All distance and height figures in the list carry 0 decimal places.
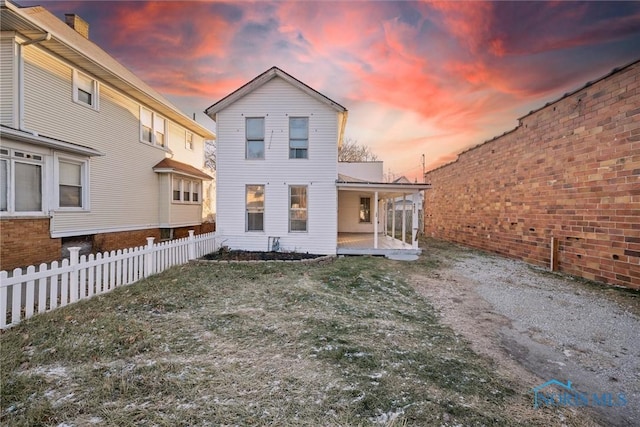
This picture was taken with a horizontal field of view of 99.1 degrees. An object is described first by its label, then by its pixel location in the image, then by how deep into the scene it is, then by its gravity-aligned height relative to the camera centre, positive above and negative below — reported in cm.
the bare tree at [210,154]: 3144 +628
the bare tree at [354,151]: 3329 +746
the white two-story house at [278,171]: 1078 +153
